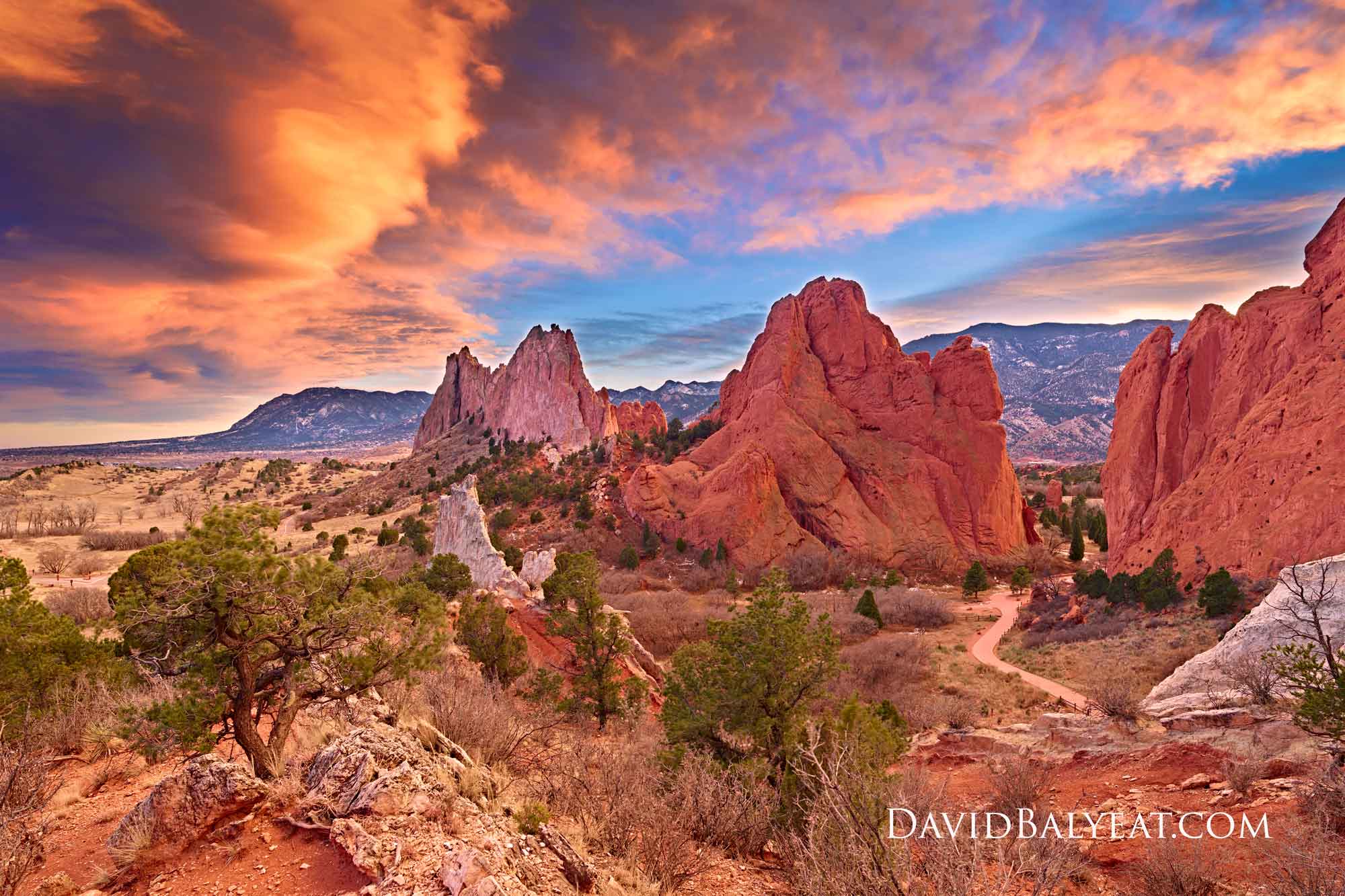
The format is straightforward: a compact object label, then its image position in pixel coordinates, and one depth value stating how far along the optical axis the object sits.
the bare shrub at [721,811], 7.88
